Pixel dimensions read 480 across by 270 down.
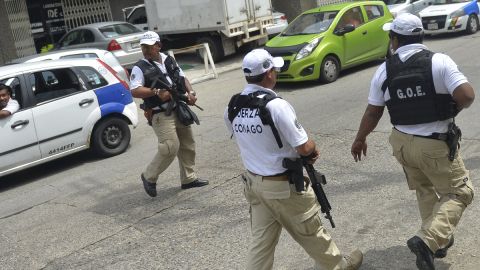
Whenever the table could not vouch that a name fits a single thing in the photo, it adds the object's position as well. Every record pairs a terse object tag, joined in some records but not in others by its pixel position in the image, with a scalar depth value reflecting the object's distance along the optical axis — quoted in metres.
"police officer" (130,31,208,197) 5.73
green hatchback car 11.30
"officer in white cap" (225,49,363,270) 3.32
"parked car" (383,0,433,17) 17.33
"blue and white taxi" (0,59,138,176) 7.04
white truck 15.59
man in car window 6.89
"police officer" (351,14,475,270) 3.51
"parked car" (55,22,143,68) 14.03
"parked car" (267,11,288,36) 16.89
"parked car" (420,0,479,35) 16.12
